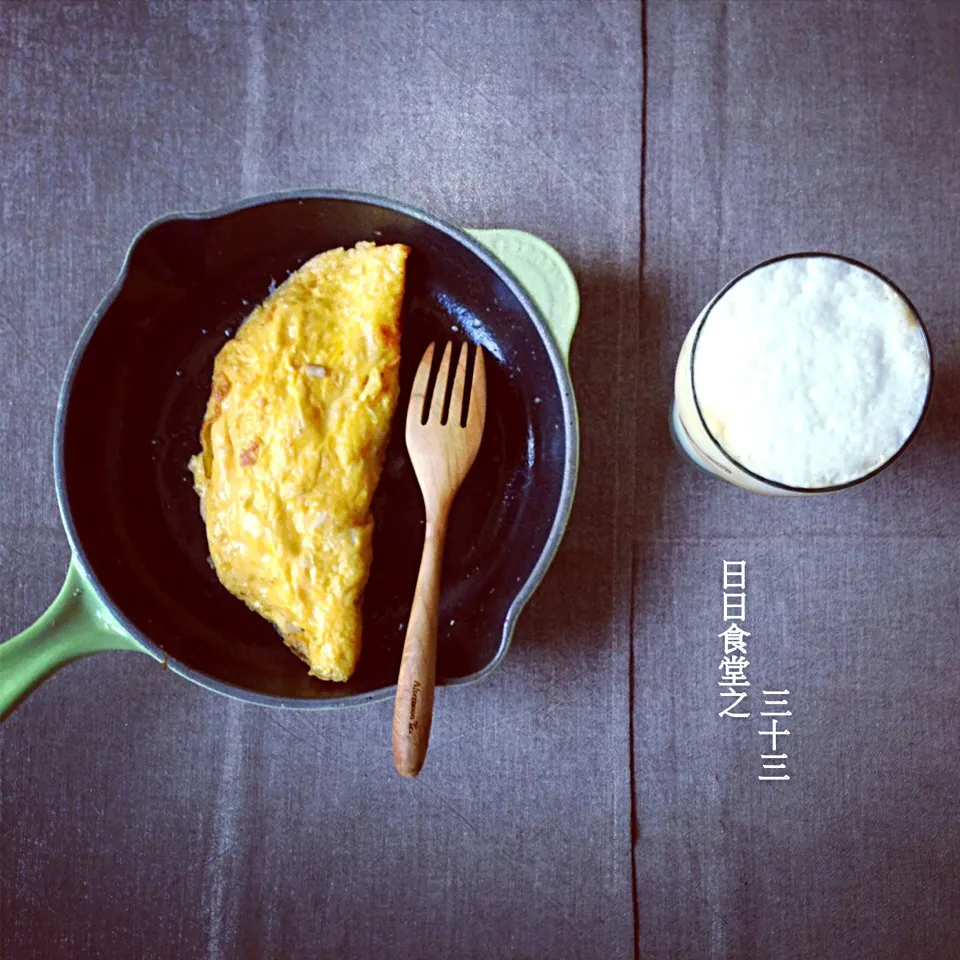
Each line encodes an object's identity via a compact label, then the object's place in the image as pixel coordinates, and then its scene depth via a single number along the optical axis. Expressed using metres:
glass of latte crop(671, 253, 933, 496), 0.39
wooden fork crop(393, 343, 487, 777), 0.39
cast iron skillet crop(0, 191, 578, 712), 0.40
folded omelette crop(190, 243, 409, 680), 0.41
